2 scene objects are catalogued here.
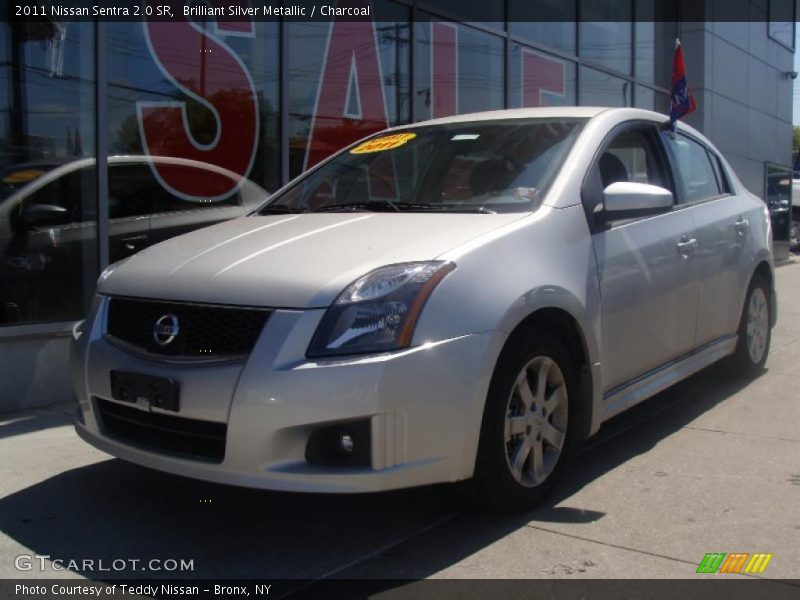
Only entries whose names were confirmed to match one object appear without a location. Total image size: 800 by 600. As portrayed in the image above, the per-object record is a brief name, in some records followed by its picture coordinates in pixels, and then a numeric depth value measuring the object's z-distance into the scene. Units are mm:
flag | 5192
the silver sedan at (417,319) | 3059
